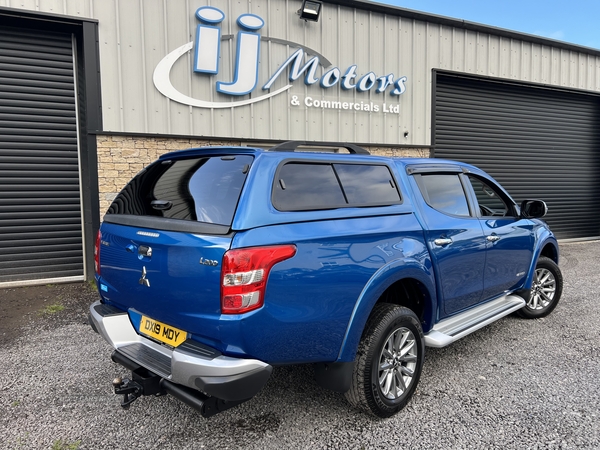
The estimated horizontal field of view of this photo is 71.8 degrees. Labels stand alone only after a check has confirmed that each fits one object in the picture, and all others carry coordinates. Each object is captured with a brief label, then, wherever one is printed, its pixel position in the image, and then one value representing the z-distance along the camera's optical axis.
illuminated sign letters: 6.80
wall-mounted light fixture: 7.39
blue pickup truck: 2.17
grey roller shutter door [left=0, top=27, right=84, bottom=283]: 6.47
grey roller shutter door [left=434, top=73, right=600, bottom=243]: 9.80
